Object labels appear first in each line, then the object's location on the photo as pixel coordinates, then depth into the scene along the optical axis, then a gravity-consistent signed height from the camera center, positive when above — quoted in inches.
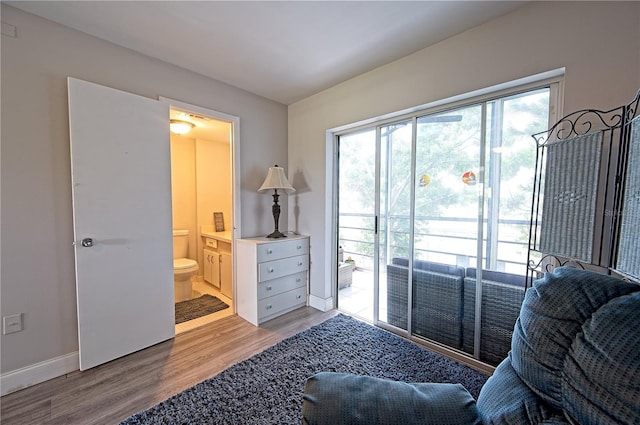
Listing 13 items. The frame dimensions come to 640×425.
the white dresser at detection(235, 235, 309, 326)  102.3 -33.0
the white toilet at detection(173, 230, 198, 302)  121.7 -37.9
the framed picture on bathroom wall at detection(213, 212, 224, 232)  161.0 -14.5
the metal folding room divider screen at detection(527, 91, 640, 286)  48.4 +3.6
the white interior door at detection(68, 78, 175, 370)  72.3 -6.9
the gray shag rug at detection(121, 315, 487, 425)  57.8 -49.5
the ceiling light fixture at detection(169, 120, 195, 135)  120.3 +36.0
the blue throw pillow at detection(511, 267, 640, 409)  28.4 -14.5
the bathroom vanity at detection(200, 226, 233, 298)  131.6 -33.6
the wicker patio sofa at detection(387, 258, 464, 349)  82.0 -33.9
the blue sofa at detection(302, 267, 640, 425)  24.1 -19.0
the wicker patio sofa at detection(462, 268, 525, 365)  71.1 -31.6
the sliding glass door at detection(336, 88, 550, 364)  70.9 -5.2
